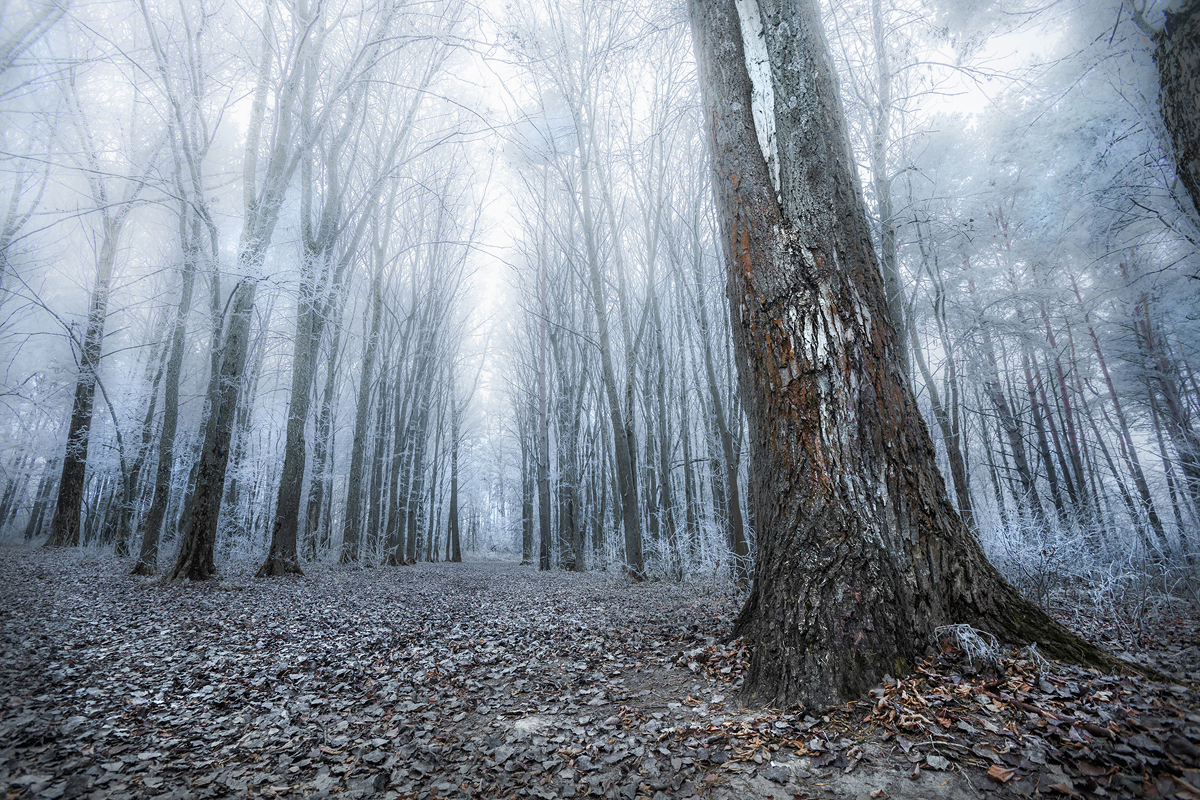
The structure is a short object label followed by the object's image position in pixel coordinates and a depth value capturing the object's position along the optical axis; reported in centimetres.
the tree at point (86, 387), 938
